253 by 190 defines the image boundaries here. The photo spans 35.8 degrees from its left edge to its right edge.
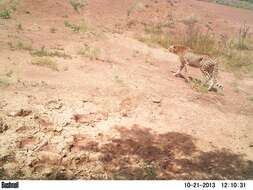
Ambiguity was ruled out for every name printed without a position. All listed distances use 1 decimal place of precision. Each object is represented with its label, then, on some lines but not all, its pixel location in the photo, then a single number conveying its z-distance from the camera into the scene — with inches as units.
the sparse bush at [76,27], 532.0
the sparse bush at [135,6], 690.5
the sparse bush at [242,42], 600.1
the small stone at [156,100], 319.6
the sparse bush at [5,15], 530.9
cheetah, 394.0
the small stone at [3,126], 241.4
